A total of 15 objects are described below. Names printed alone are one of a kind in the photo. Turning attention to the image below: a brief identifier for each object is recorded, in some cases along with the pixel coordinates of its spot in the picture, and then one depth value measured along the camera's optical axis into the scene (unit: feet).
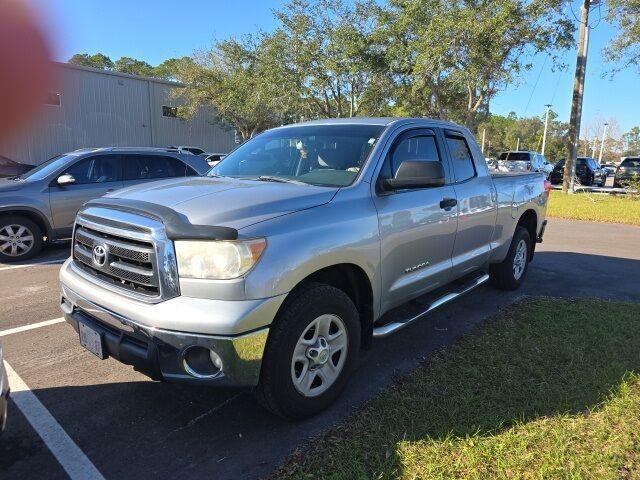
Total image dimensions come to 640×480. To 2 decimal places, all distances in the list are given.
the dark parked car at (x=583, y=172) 87.20
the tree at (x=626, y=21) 58.29
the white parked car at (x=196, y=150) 86.48
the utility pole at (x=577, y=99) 61.31
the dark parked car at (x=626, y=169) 72.18
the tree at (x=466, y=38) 57.47
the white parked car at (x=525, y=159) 77.97
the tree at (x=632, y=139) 363.76
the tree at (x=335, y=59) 70.79
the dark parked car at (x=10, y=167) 51.66
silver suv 23.59
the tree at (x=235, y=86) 86.22
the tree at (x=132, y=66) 211.61
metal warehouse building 85.87
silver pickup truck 8.34
